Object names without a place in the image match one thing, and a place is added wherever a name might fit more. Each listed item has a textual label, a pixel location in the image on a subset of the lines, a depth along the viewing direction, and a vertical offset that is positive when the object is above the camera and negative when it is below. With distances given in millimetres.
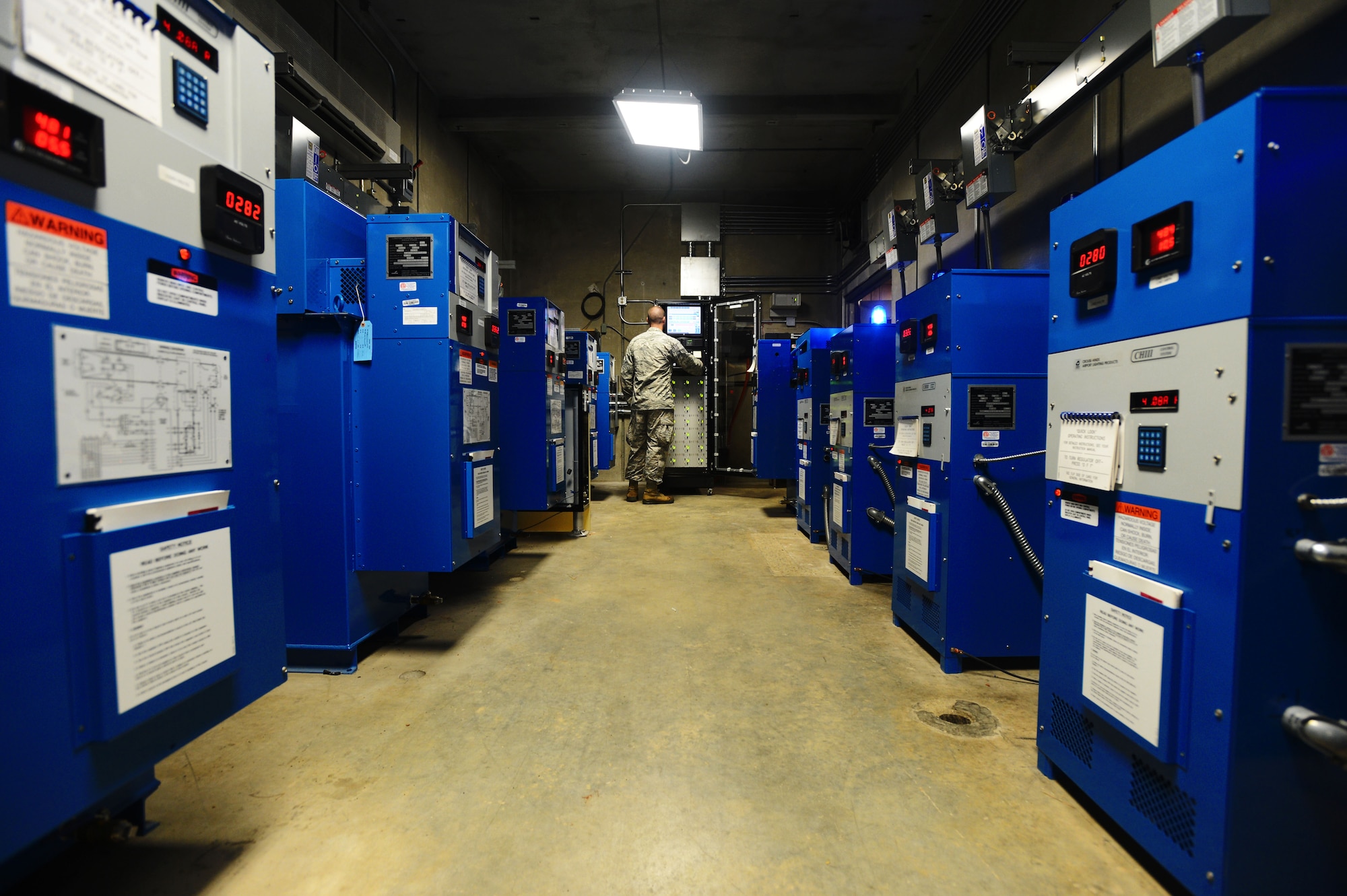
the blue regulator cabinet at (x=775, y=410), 5906 +158
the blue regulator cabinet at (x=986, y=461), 2314 -149
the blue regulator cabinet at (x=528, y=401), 3885 +167
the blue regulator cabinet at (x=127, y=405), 876 +35
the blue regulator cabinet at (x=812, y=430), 4496 -43
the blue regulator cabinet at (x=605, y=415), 6707 +118
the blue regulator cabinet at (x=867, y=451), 3469 -157
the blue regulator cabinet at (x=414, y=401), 2350 +101
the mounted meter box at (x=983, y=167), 2723 +1273
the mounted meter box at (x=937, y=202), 3242 +1298
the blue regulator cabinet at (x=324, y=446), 2307 -88
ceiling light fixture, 4086 +2329
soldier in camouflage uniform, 6273 +529
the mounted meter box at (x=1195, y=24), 1242 +947
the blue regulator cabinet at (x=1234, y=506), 1089 -164
